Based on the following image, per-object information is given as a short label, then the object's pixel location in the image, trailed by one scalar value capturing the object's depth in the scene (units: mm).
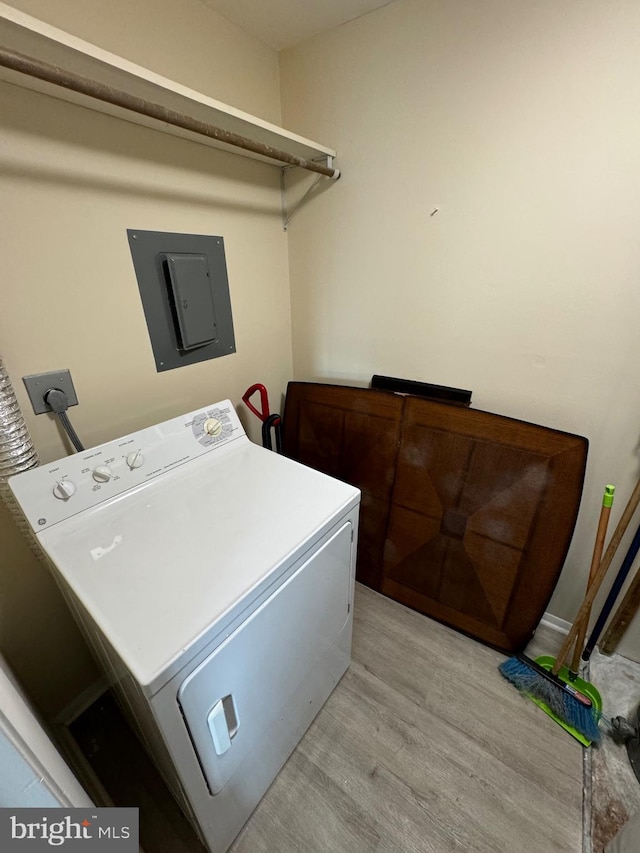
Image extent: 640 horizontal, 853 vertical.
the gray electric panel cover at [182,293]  1277
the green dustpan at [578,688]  1282
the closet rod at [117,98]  703
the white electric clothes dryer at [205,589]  732
